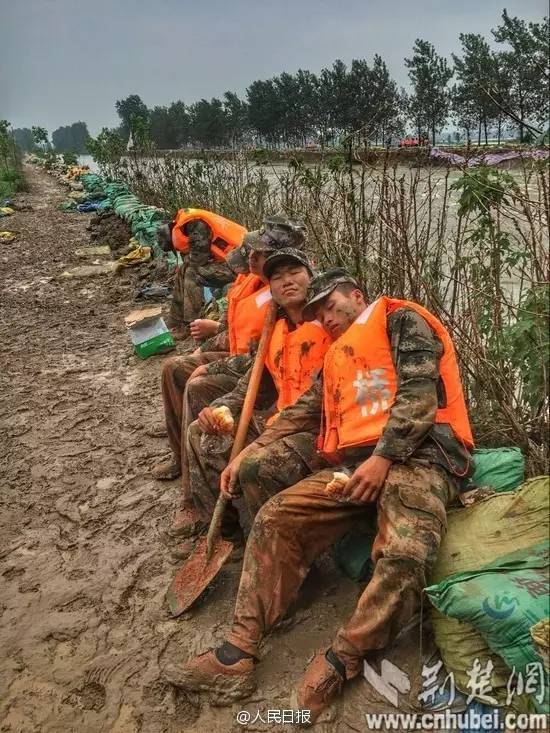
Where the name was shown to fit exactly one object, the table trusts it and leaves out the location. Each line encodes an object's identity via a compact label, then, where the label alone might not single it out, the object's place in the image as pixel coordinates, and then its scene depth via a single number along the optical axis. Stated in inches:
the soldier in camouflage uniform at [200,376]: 122.6
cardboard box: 214.8
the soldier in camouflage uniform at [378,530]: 72.3
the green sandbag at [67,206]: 684.5
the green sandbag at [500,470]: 85.9
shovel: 97.0
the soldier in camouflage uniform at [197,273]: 212.4
